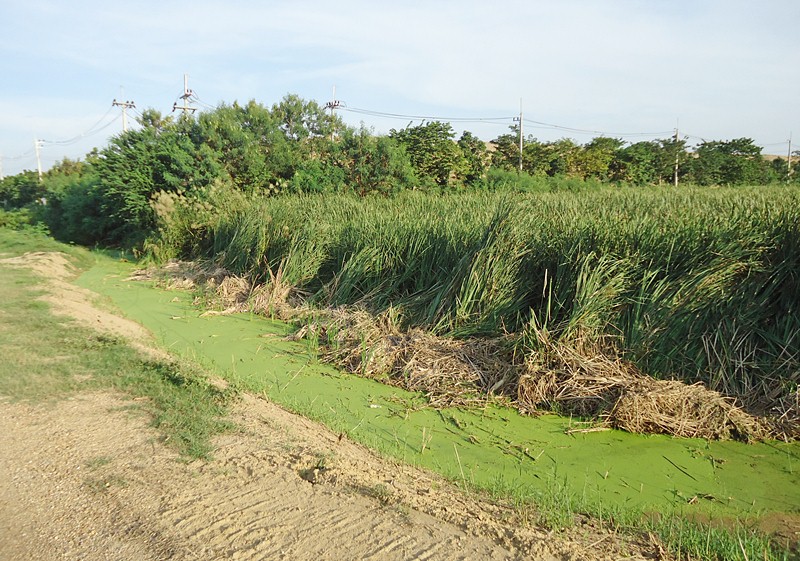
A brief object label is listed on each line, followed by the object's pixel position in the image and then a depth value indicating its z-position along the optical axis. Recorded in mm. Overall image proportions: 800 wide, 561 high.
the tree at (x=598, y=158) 29359
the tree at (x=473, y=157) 23344
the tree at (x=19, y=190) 36969
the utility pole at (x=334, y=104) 32459
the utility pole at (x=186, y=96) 38562
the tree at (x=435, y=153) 22172
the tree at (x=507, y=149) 27572
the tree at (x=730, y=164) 31516
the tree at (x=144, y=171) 16125
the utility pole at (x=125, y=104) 43128
